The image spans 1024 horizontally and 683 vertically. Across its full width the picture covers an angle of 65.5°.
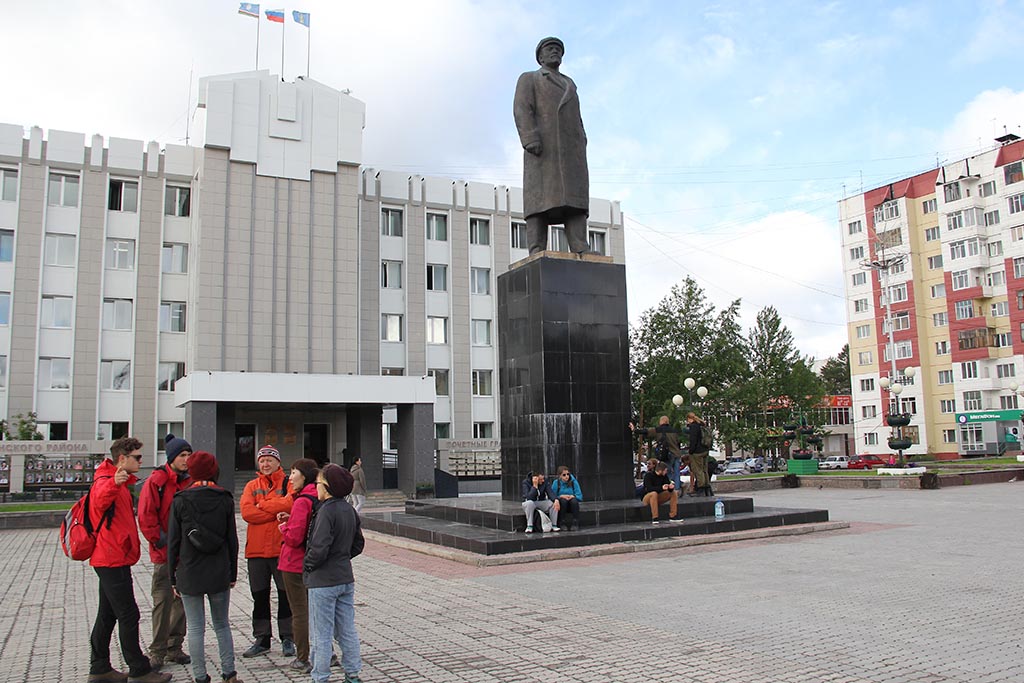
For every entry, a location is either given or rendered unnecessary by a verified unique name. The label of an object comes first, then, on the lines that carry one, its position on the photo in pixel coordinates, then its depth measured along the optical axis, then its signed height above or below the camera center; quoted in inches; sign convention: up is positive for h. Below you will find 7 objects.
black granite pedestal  548.7 +41.5
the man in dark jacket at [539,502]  481.1 -38.7
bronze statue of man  596.7 +215.6
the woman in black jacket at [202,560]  215.6 -31.7
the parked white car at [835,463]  2026.3 -83.8
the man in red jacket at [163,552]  242.7 -33.0
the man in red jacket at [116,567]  221.1 -33.9
